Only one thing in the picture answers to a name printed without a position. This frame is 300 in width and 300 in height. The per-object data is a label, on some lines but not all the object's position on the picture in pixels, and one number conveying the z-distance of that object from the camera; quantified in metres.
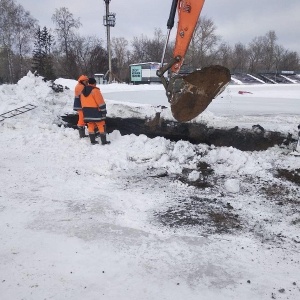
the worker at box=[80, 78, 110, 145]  6.62
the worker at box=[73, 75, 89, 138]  6.95
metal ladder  7.67
